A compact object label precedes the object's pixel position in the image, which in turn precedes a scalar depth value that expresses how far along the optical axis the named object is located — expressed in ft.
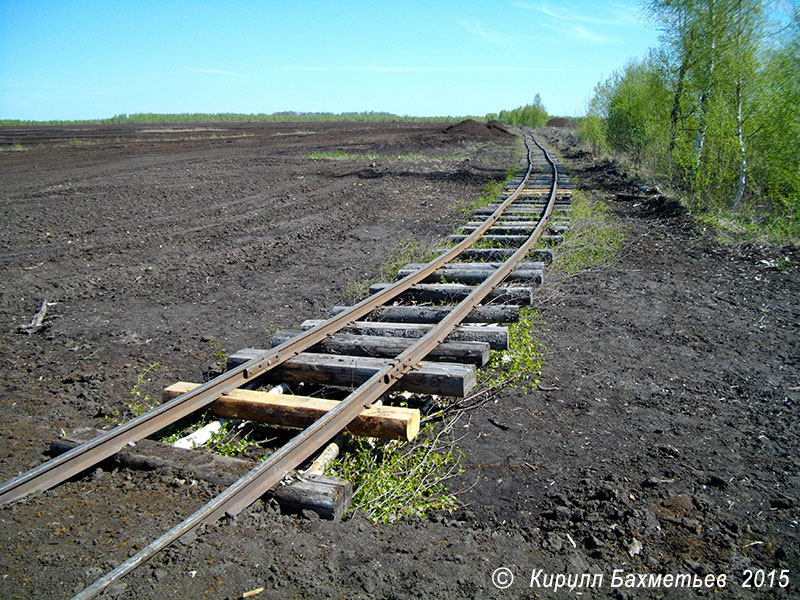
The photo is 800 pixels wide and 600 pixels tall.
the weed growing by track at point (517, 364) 15.64
